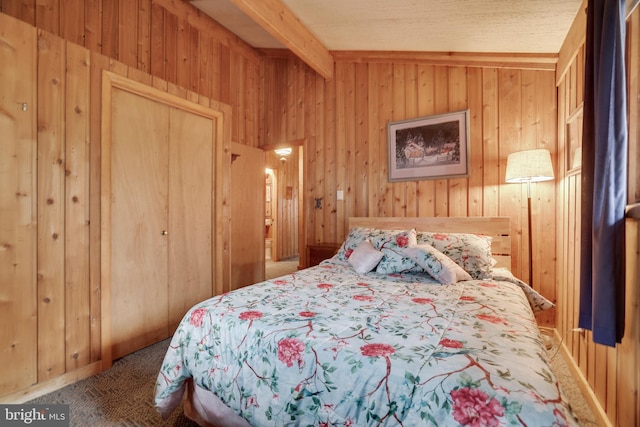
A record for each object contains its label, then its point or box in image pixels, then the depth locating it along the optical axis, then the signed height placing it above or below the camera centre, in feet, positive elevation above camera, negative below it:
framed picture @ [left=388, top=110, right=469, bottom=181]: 9.34 +2.12
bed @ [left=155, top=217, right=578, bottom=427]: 2.60 -1.55
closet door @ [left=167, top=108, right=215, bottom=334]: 8.59 +0.02
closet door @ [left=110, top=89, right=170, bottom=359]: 7.23 -0.28
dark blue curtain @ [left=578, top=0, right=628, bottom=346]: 4.12 +0.48
